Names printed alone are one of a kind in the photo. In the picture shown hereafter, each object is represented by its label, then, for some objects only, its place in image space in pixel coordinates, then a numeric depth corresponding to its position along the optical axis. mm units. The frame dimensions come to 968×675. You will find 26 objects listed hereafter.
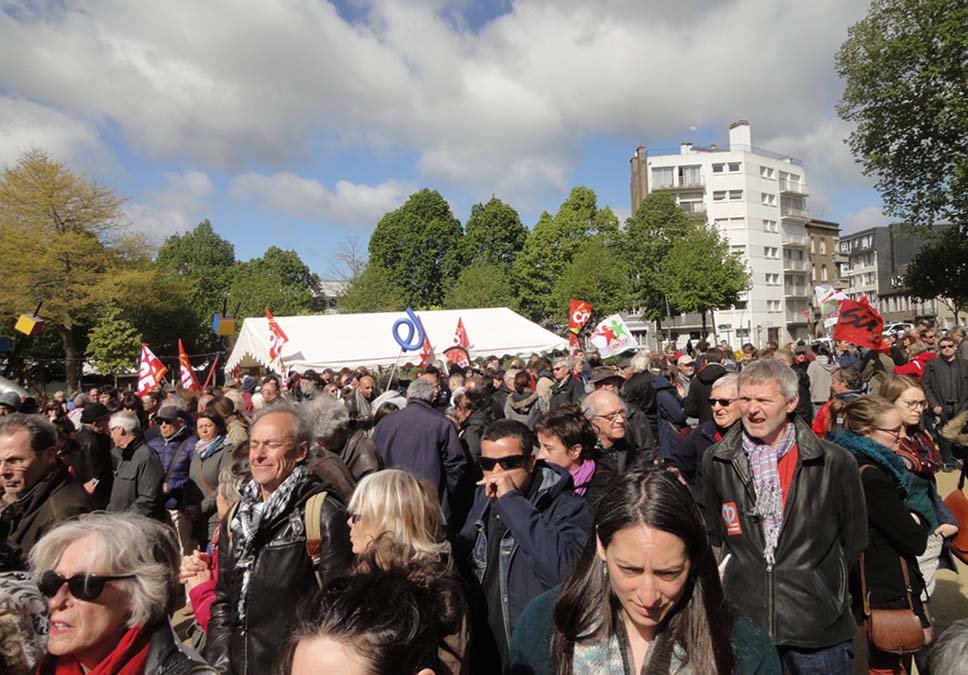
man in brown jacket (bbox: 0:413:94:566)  3588
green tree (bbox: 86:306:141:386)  37906
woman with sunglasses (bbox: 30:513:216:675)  2195
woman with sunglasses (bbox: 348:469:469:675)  2721
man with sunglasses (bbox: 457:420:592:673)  2793
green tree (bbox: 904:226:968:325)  35366
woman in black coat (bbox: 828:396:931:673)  3420
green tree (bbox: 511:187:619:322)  54281
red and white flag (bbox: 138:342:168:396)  14162
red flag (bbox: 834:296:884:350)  10086
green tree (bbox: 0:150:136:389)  35438
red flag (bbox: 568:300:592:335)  20281
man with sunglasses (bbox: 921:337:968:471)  10047
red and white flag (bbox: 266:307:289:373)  21375
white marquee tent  23203
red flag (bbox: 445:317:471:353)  24886
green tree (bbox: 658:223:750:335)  48906
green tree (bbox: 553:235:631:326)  48094
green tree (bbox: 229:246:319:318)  57594
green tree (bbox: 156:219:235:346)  70312
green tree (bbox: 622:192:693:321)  50812
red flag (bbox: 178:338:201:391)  14927
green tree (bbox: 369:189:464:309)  64062
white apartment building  71188
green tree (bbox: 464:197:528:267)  63531
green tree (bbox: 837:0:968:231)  25969
